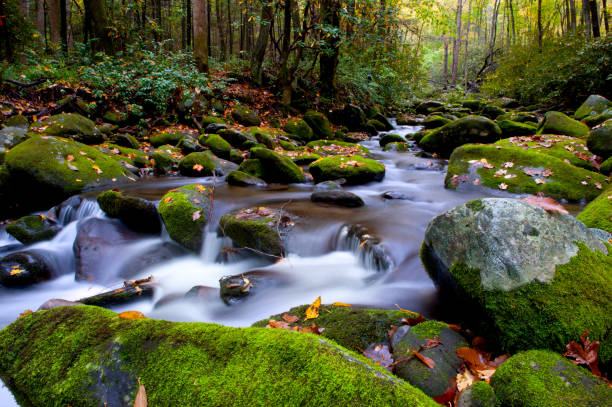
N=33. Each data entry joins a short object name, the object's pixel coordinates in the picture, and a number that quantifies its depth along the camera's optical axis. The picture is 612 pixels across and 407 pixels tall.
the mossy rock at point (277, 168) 7.50
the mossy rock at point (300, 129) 12.82
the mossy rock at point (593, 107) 10.53
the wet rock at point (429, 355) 1.91
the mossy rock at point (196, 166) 8.05
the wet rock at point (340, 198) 6.05
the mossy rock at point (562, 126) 8.55
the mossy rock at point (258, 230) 4.60
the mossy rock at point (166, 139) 10.21
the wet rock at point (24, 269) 4.26
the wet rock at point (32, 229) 5.26
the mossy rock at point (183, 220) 5.10
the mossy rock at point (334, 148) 10.75
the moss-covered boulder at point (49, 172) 6.13
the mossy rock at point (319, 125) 13.58
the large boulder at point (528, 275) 2.02
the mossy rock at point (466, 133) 9.84
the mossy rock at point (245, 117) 12.51
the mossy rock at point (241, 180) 7.26
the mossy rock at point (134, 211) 5.34
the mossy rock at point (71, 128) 8.16
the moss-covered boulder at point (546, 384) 1.65
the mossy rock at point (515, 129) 9.96
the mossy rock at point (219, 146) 9.32
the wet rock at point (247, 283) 3.68
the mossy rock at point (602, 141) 6.27
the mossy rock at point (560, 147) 6.59
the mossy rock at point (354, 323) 2.38
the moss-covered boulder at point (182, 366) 1.33
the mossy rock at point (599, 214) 3.33
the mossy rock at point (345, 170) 7.53
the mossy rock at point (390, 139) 13.17
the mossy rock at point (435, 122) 15.31
